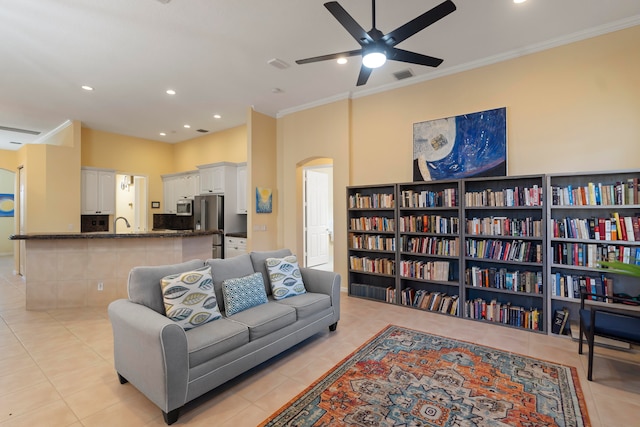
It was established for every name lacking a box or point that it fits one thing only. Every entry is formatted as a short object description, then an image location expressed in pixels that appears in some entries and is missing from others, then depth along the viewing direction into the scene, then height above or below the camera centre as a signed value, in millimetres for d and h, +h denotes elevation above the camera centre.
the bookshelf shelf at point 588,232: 3068 -203
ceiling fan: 2199 +1415
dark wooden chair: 2362 -920
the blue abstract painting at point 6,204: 9523 +358
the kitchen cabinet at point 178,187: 7384 +707
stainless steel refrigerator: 6445 -30
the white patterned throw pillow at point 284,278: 3250 -703
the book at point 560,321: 3330 -1200
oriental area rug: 2051 -1387
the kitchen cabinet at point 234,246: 6023 -645
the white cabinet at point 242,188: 6613 +587
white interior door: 6773 -87
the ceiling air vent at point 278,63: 3992 +2044
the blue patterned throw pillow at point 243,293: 2793 -757
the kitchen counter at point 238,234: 6042 -411
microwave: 7254 +187
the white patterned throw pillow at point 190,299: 2398 -693
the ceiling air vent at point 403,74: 4293 +2043
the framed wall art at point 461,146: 3898 +931
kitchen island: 4180 -672
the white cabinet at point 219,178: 6523 +812
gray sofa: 1962 -950
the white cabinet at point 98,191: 6613 +545
